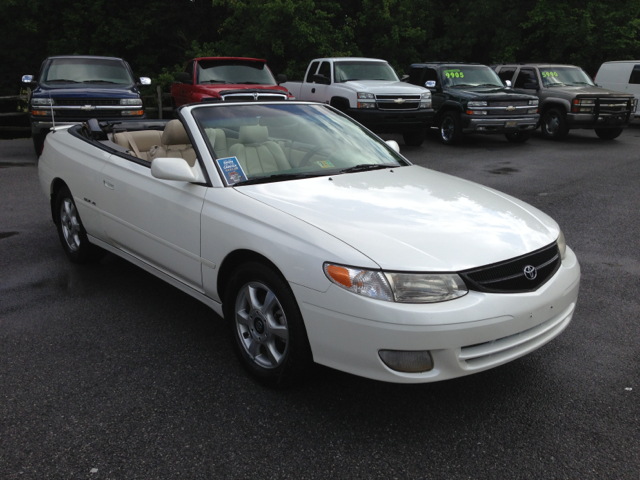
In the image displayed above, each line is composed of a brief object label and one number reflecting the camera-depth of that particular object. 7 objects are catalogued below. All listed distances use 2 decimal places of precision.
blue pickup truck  11.29
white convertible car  2.80
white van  17.89
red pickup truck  12.73
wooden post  20.12
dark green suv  13.88
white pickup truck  13.04
